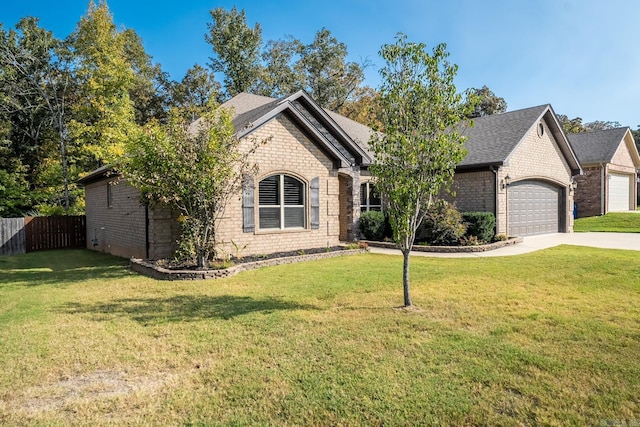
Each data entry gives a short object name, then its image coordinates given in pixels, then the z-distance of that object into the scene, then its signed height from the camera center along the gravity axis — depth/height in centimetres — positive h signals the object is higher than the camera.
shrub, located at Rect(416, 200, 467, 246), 1387 -67
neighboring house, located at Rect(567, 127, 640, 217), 2453 +219
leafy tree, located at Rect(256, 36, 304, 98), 3341 +1209
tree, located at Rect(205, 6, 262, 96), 3206 +1341
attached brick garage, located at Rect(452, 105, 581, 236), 1585 +145
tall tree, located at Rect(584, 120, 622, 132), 6819 +1411
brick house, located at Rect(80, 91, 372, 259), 1117 +43
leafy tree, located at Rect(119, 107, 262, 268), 902 +98
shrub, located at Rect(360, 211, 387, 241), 1570 -68
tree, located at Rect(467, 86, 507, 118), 4222 +1103
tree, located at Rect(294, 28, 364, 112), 3491 +1233
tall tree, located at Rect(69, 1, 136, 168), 2231 +749
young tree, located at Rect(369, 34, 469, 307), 584 +119
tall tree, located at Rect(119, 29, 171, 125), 3092 +1022
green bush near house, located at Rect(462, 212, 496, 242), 1426 -66
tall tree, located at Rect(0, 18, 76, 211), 2375 +716
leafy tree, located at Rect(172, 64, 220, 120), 3291 +1033
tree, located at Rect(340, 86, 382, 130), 3284 +897
